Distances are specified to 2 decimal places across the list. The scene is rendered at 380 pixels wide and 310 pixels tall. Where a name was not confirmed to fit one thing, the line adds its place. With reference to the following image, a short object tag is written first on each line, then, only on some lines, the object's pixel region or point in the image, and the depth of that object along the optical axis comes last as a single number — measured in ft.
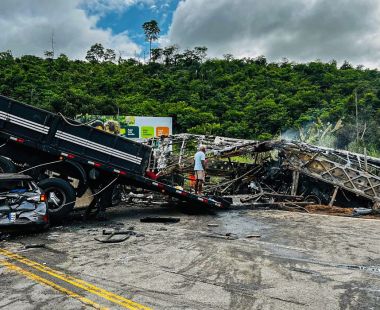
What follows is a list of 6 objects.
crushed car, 28.07
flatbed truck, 34.37
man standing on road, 47.22
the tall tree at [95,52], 252.62
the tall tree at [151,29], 254.47
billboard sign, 119.44
